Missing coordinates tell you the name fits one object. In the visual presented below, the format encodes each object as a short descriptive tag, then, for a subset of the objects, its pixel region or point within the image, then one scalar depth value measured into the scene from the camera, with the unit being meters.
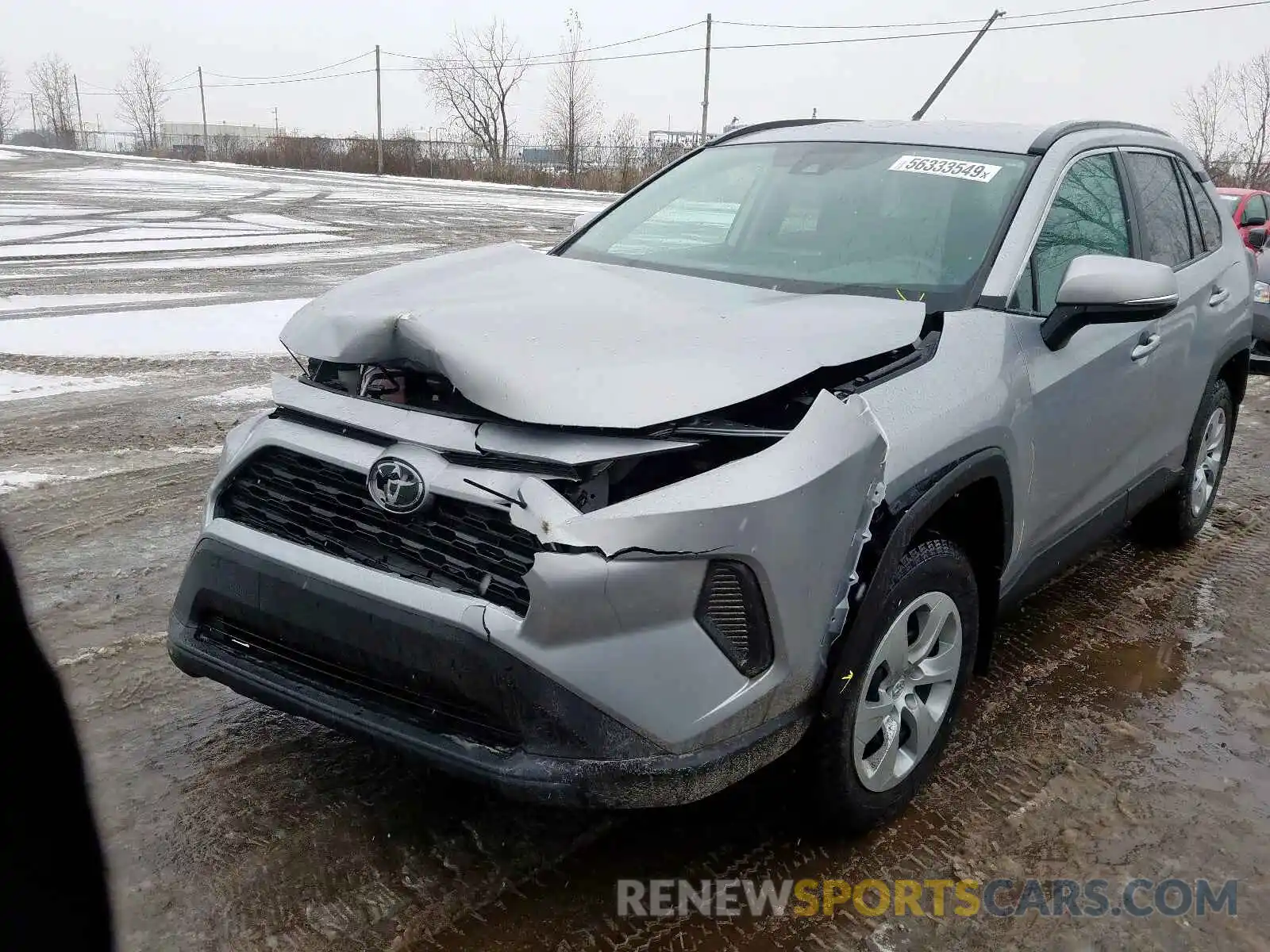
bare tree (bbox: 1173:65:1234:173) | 35.44
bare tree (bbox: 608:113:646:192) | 37.53
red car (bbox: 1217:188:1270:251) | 10.38
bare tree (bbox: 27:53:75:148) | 91.94
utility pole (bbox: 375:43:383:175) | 44.50
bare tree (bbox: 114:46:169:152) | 89.69
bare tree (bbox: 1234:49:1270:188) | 31.98
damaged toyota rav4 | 2.05
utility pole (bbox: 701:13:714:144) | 42.62
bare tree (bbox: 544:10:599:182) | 49.47
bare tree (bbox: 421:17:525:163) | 62.88
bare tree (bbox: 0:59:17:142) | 92.62
